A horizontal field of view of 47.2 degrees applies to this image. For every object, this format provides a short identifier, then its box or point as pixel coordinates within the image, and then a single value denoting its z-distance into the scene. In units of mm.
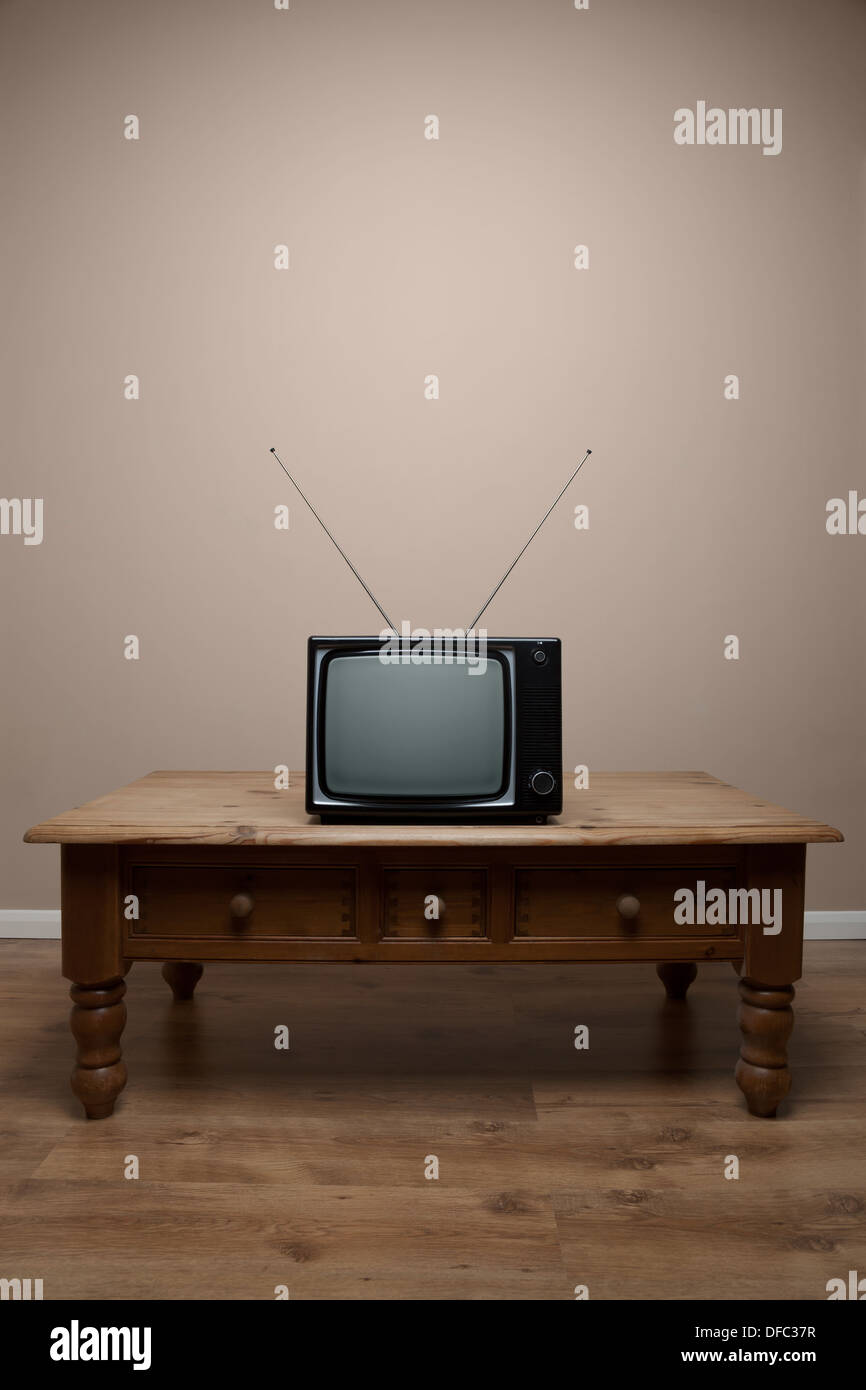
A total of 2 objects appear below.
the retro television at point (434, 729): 1638
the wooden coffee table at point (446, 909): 1610
